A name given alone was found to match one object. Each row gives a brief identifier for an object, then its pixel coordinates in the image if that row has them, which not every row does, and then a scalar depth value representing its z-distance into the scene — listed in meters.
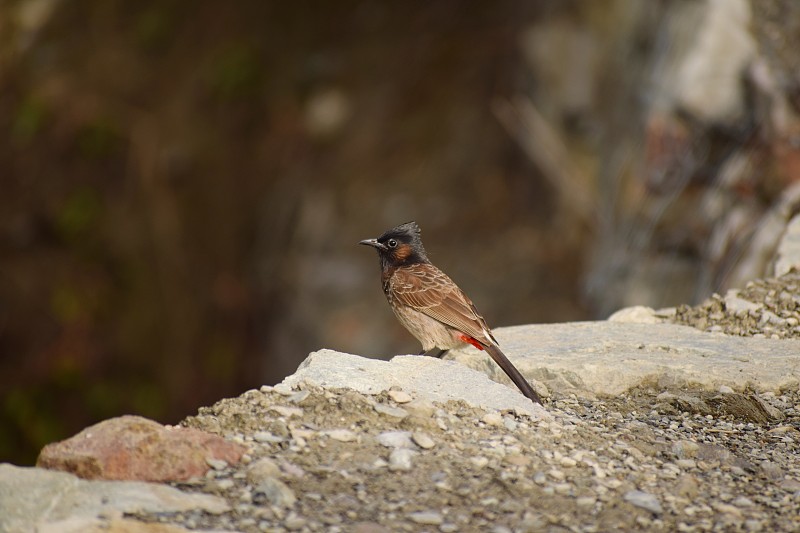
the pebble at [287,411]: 7.33
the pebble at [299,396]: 7.56
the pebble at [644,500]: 6.39
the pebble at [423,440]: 7.00
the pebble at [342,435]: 7.02
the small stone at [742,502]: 6.59
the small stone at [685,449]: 7.41
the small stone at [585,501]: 6.39
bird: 10.78
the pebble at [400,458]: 6.68
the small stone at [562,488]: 6.55
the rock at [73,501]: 5.68
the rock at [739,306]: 10.74
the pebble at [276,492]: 6.14
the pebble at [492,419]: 7.57
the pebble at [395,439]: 6.98
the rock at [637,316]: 11.30
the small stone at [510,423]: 7.53
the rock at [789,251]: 11.76
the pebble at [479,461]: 6.82
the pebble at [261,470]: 6.38
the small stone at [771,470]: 7.11
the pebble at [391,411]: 7.42
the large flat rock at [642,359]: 8.80
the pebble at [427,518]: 6.01
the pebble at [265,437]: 6.95
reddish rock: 6.31
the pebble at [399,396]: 7.68
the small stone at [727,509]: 6.41
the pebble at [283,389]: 7.69
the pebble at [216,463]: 6.52
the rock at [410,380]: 7.95
